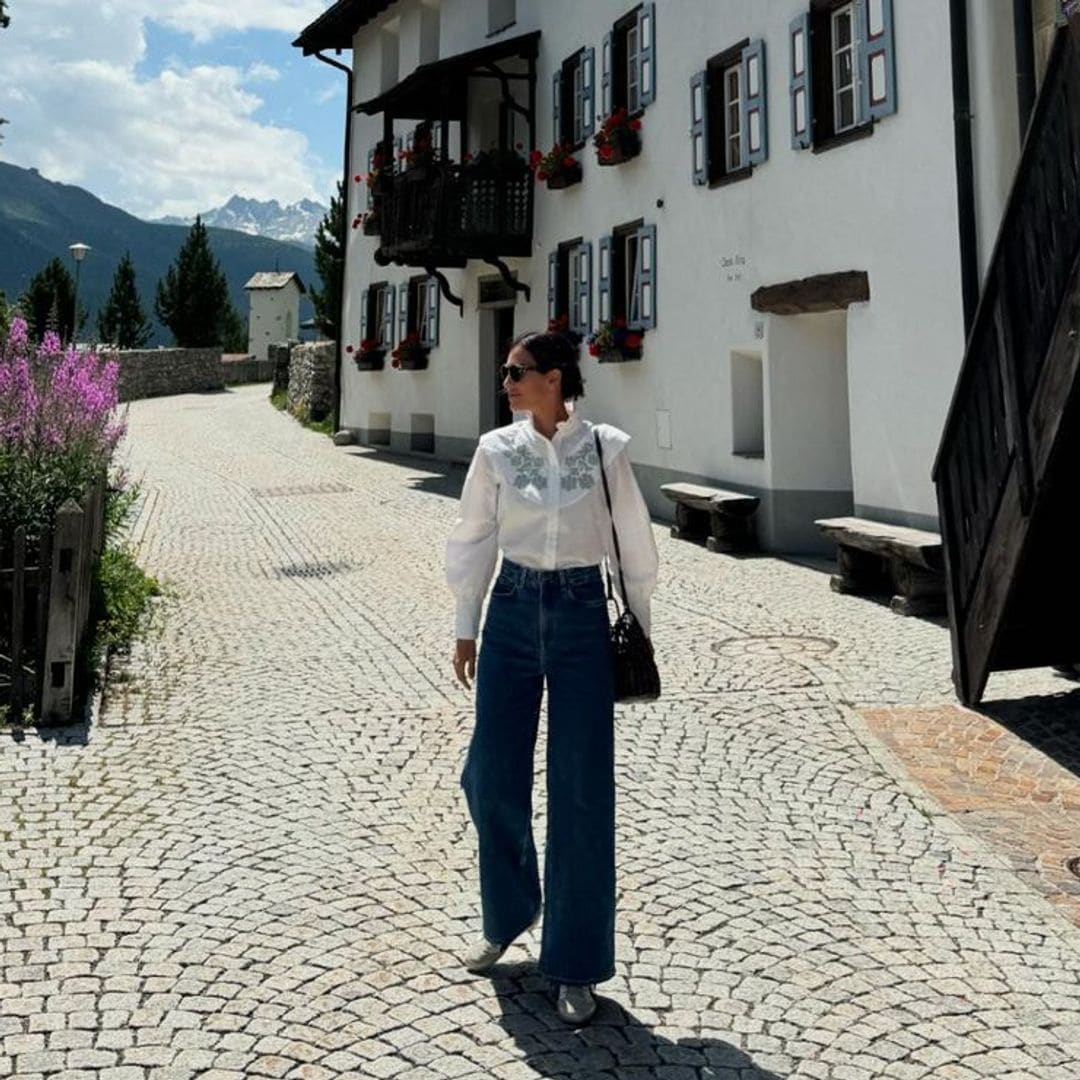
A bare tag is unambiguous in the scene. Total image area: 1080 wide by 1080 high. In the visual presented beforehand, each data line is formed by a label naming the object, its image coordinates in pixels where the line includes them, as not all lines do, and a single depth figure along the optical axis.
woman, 3.16
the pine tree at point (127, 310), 67.25
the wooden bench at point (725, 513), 11.77
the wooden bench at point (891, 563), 8.72
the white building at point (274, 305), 90.88
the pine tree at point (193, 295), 64.81
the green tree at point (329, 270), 38.94
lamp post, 30.90
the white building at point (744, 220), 9.48
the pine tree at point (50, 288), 57.69
